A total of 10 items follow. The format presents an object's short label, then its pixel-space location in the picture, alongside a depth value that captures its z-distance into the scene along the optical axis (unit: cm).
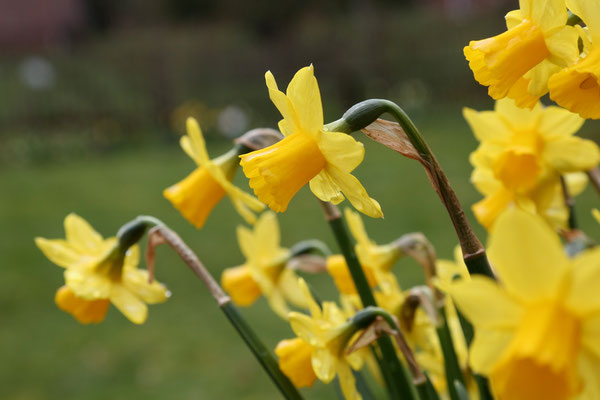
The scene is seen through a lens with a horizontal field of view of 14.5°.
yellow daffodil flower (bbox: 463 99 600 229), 71
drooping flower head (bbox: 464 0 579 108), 65
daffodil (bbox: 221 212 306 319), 80
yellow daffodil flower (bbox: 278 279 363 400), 68
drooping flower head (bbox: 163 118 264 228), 74
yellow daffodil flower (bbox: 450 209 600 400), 59
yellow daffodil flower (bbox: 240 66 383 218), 65
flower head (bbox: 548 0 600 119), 64
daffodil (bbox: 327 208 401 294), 74
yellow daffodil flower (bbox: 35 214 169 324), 73
